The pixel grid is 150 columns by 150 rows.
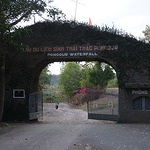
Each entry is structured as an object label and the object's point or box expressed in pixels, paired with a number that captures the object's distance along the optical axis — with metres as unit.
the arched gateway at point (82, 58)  16.27
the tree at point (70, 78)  37.31
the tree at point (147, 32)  36.41
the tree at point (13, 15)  11.99
